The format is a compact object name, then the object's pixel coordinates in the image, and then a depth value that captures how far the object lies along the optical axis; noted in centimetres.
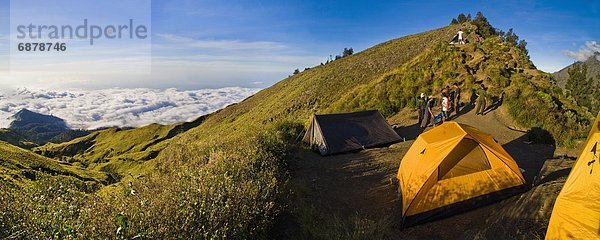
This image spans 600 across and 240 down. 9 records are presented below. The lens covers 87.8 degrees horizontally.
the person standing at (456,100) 1991
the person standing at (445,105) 1762
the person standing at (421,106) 1869
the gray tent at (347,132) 1506
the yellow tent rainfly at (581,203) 529
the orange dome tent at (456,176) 819
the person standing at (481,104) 1825
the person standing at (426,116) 1776
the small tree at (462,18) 7214
